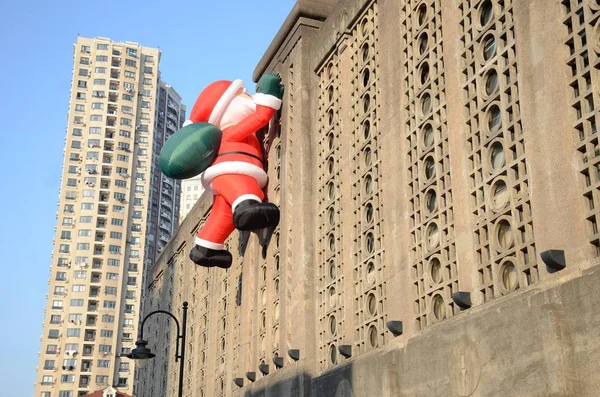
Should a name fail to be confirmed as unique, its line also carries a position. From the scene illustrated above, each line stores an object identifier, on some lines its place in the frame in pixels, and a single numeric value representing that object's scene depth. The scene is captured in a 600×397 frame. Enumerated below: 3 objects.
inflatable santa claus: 25.98
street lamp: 20.94
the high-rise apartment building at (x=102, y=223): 88.06
